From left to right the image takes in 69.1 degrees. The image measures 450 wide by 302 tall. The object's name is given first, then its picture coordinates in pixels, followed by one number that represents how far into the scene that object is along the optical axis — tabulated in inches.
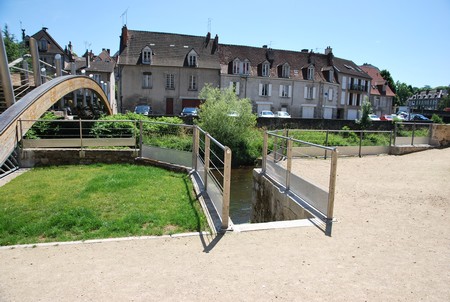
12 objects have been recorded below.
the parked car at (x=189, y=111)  1337.4
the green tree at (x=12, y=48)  1929.1
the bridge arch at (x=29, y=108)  367.9
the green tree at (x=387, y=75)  3132.4
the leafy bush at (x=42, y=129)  488.3
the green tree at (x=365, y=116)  1307.8
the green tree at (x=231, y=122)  874.1
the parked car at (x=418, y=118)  2030.3
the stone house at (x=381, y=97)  2427.4
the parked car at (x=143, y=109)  1369.3
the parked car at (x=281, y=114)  1507.8
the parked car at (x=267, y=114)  1483.0
